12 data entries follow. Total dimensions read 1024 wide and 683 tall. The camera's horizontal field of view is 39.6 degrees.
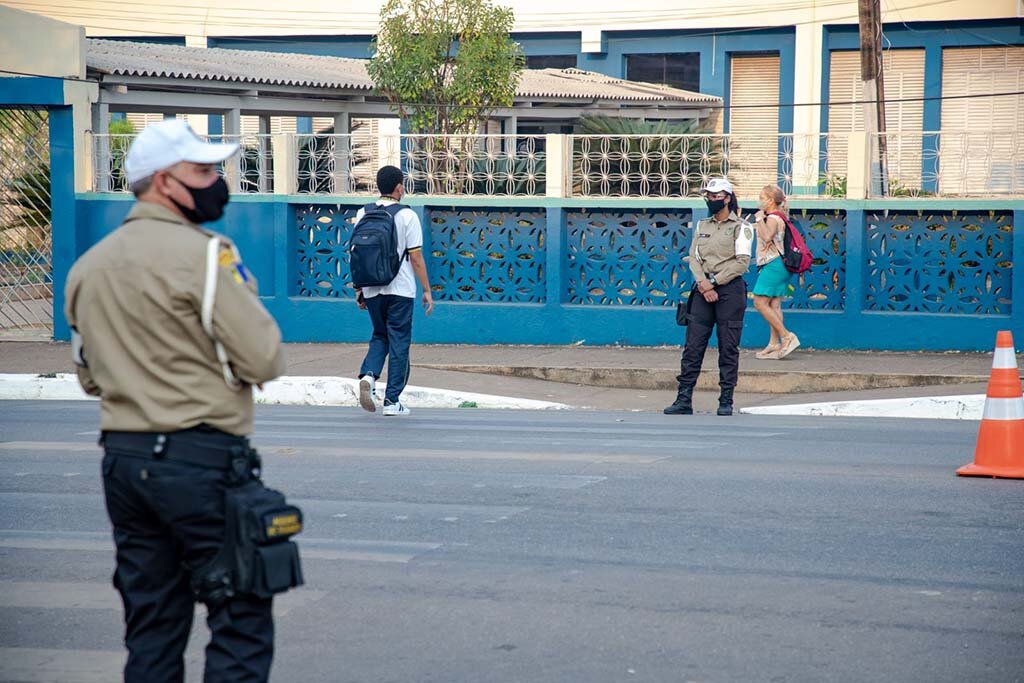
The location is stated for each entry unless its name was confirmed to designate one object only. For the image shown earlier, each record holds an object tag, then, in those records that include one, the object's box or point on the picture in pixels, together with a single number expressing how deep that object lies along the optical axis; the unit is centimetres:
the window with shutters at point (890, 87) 3300
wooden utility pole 1769
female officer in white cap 1145
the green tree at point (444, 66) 2314
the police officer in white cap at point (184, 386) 371
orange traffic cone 831
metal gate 1762
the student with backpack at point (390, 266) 1080
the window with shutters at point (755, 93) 3484
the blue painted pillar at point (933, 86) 3269
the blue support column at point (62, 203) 1717
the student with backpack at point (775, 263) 1463
